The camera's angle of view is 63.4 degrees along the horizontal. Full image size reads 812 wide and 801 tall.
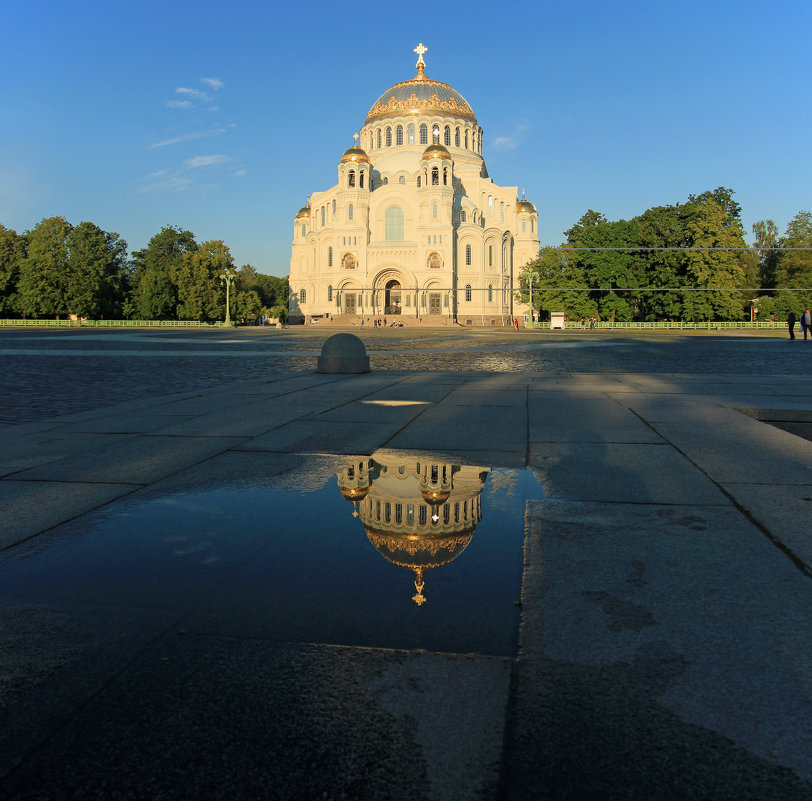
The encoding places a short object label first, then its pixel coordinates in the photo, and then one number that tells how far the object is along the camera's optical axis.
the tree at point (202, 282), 74.31
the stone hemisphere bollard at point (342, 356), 13.80
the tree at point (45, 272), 71.56
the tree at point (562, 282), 64.50
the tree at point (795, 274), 68.50
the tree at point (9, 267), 73.69
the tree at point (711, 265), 60.38
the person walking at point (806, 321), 34.47
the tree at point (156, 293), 74.56
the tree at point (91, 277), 72.44
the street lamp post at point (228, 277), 70.15
